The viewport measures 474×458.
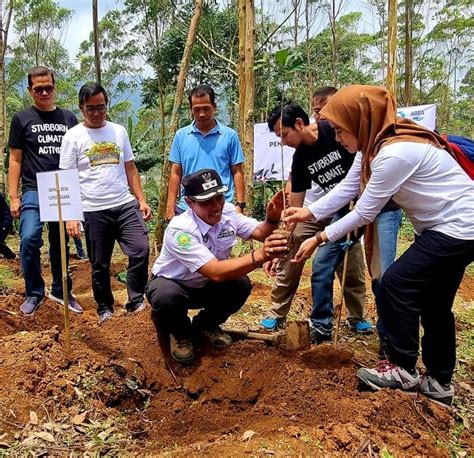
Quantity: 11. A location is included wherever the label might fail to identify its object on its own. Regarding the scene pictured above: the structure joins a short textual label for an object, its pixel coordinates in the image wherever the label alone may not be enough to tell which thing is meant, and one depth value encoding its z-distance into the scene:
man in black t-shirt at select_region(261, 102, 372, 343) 3.41
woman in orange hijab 2.34
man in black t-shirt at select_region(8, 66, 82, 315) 3.91
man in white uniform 2.86
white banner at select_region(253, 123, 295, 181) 7.22
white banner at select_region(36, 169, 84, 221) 3.17
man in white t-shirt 3.88
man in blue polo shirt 4.20
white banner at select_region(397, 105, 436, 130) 7.10
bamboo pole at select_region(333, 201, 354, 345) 3.11
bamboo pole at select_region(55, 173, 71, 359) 2.97
